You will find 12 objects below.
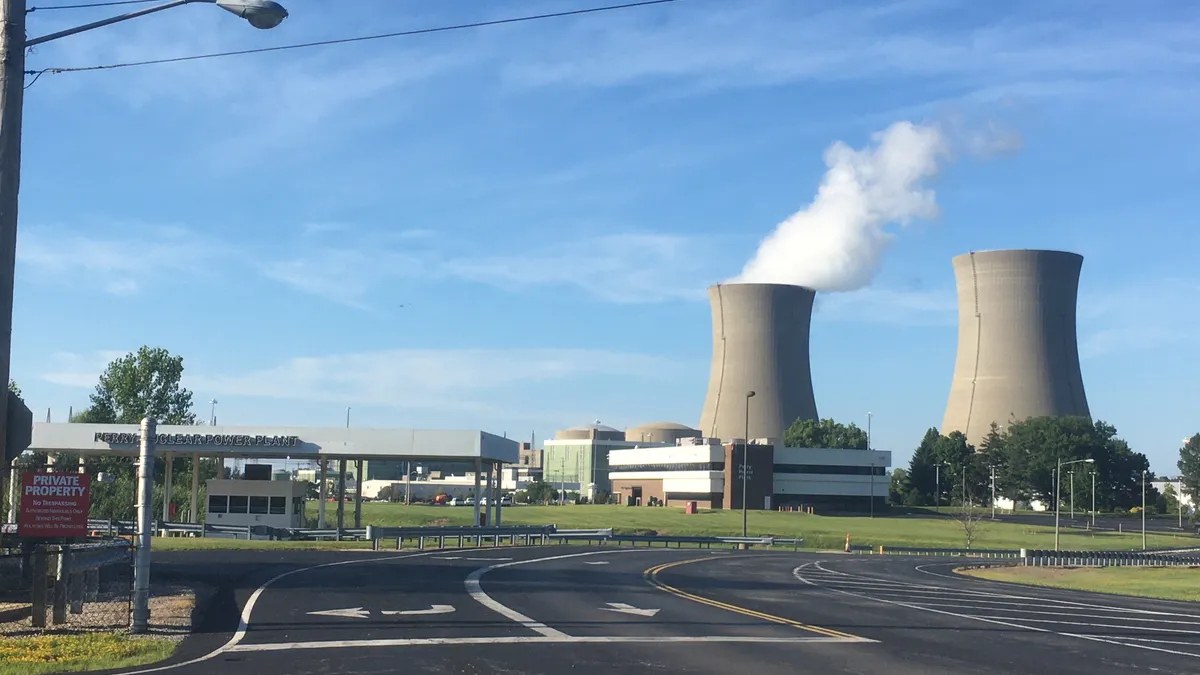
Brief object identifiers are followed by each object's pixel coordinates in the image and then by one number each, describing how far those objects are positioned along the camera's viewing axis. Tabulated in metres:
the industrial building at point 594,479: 181.46
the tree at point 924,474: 142.75
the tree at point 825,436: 130.10
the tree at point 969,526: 71.66
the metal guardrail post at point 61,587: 16.59
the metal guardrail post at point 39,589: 16.33
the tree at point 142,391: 89.31
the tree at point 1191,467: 127.62
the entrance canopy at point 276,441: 52.66
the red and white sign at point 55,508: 16.59
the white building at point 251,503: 54.44
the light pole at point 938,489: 133.35
